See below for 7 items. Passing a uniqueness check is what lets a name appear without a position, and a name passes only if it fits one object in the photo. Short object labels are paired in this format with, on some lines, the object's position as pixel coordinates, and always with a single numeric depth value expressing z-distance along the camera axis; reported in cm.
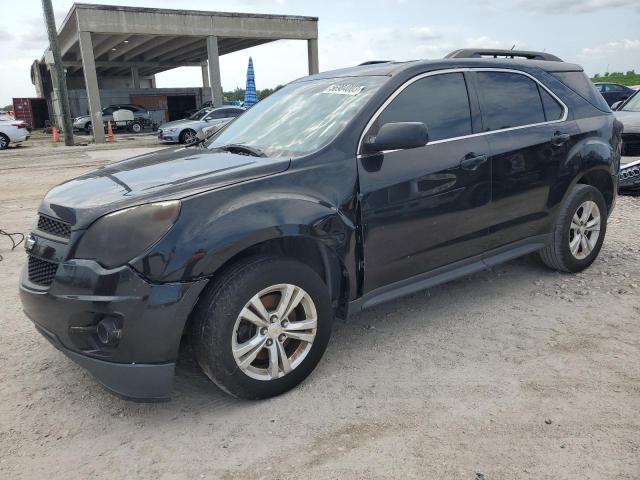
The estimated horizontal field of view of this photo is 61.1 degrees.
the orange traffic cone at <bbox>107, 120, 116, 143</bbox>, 2423
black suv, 255
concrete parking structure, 2430
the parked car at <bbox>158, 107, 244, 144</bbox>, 2059
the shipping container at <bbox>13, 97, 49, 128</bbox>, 3641
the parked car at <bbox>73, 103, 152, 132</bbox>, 3045
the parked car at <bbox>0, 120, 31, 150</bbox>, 2133
